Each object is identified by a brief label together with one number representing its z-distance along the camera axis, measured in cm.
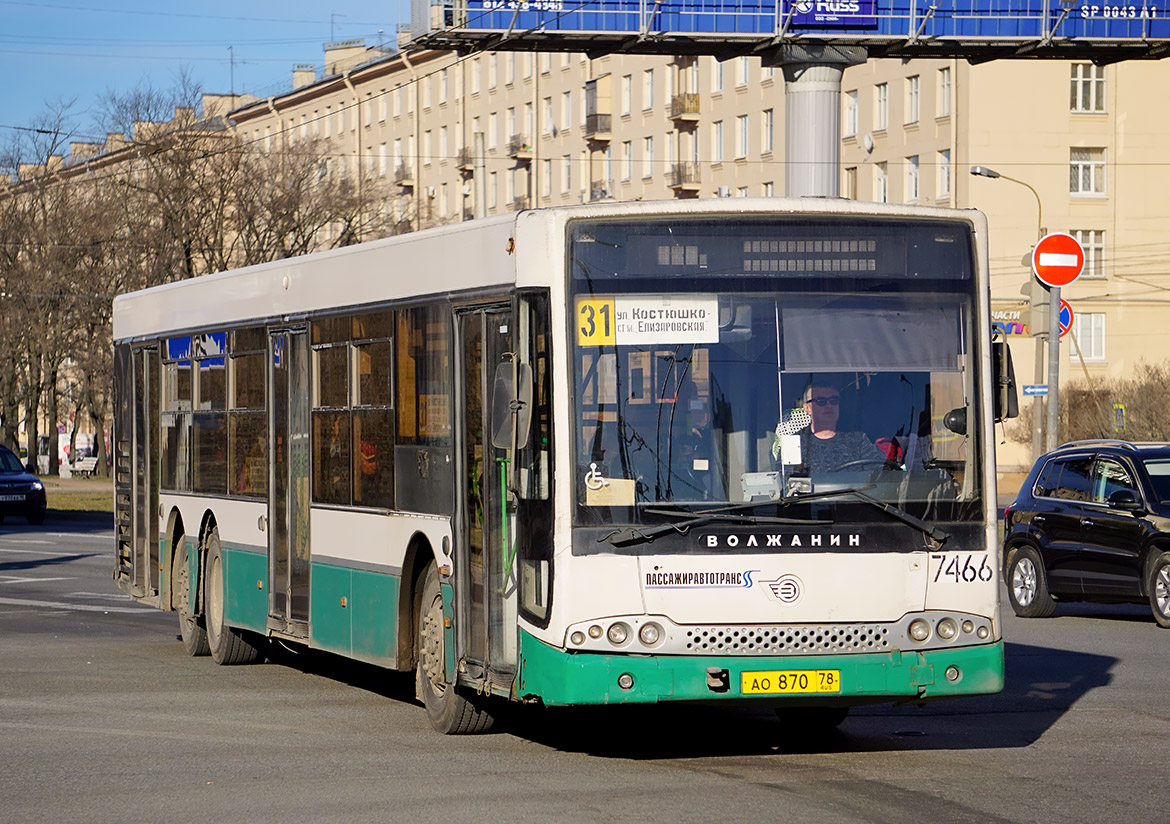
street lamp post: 3111
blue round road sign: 3262
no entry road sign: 2984
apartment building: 6494
